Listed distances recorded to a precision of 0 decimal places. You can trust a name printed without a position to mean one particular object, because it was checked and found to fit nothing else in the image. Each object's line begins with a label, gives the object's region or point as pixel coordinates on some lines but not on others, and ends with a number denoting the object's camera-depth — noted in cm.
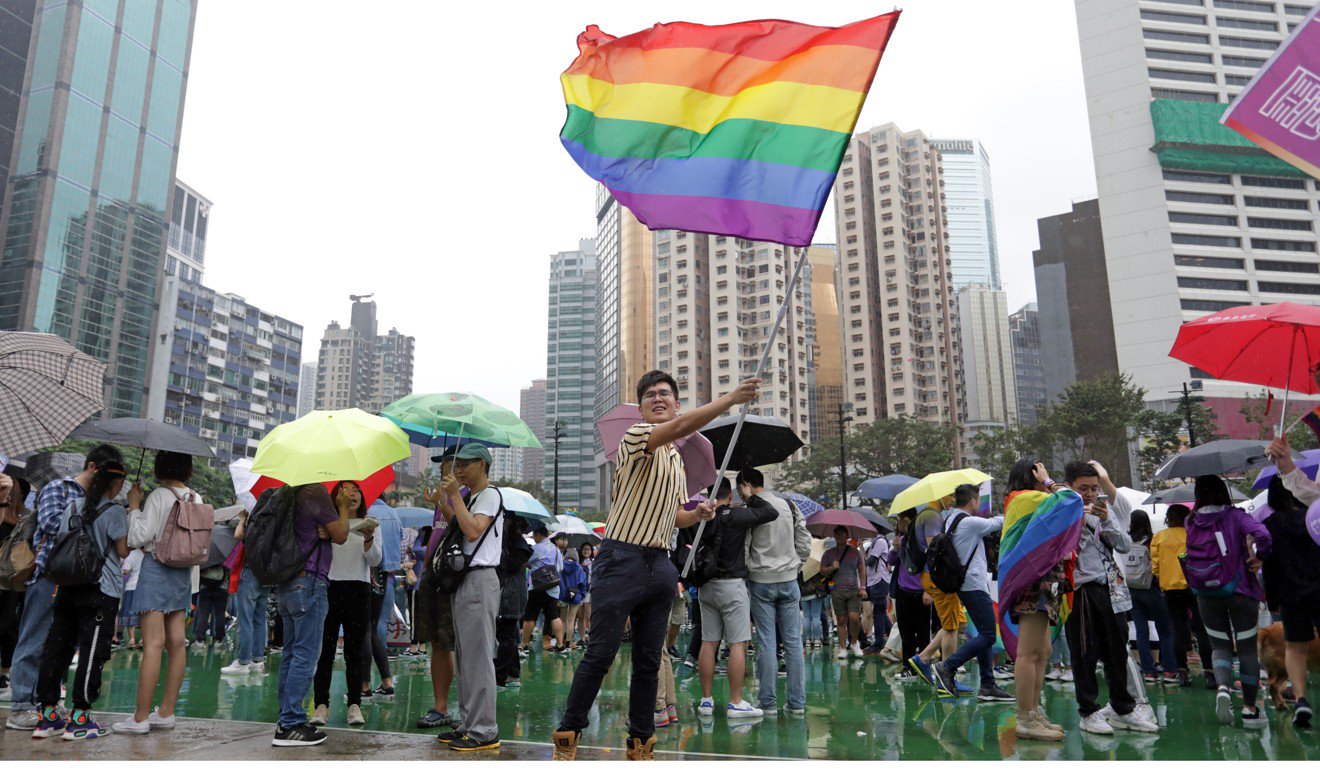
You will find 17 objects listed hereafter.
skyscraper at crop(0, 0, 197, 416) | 9144
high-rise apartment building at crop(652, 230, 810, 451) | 10650
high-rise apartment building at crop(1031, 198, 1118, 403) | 9144
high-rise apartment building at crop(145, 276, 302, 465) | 10012
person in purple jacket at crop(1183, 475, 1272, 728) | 632
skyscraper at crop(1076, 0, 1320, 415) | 8338
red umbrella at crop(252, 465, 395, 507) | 715
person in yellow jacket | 815
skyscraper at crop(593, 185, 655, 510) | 11481
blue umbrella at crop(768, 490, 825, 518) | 1258
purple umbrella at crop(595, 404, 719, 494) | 565
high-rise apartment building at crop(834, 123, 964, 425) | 11262
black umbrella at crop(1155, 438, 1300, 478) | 821
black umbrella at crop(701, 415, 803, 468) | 727
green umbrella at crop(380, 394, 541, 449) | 699
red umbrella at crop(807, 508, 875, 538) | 1213
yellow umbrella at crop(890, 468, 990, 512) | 866
